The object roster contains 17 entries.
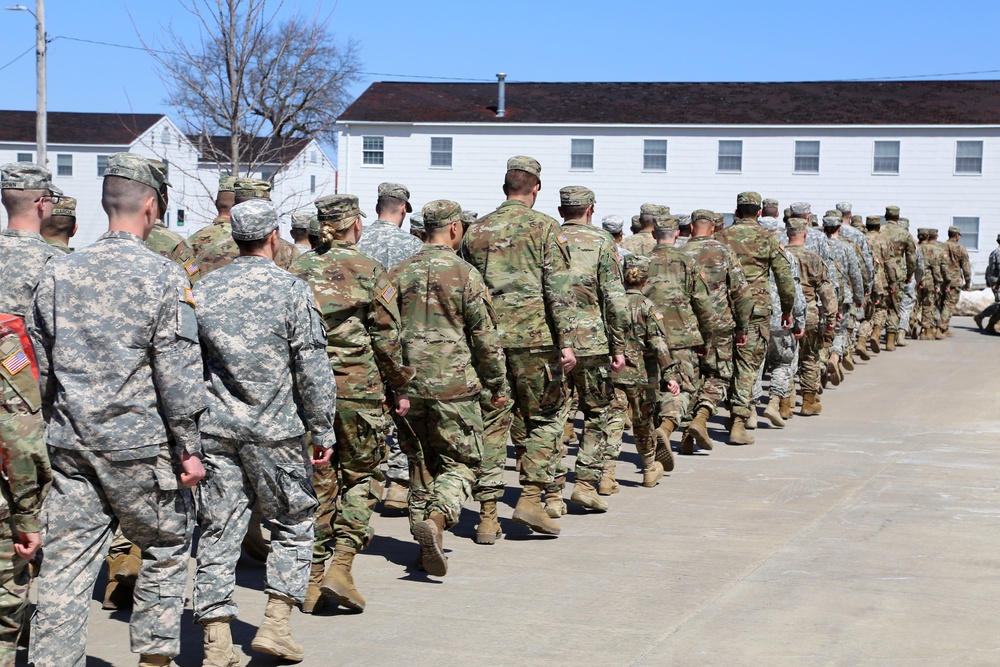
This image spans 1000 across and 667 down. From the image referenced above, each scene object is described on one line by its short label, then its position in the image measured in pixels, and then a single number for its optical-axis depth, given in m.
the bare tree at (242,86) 22.31
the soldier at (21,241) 6.64
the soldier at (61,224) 7.88
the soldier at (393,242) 9.51
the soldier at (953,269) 24.62
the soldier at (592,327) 9.48
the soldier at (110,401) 5.02
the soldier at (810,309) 15.39
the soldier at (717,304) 12.83
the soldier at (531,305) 8.70
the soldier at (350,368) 6.85
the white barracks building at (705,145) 40.31
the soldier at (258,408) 5.78
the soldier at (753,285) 13.41
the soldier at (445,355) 7.69
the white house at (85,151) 60.84
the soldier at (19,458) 4.70
